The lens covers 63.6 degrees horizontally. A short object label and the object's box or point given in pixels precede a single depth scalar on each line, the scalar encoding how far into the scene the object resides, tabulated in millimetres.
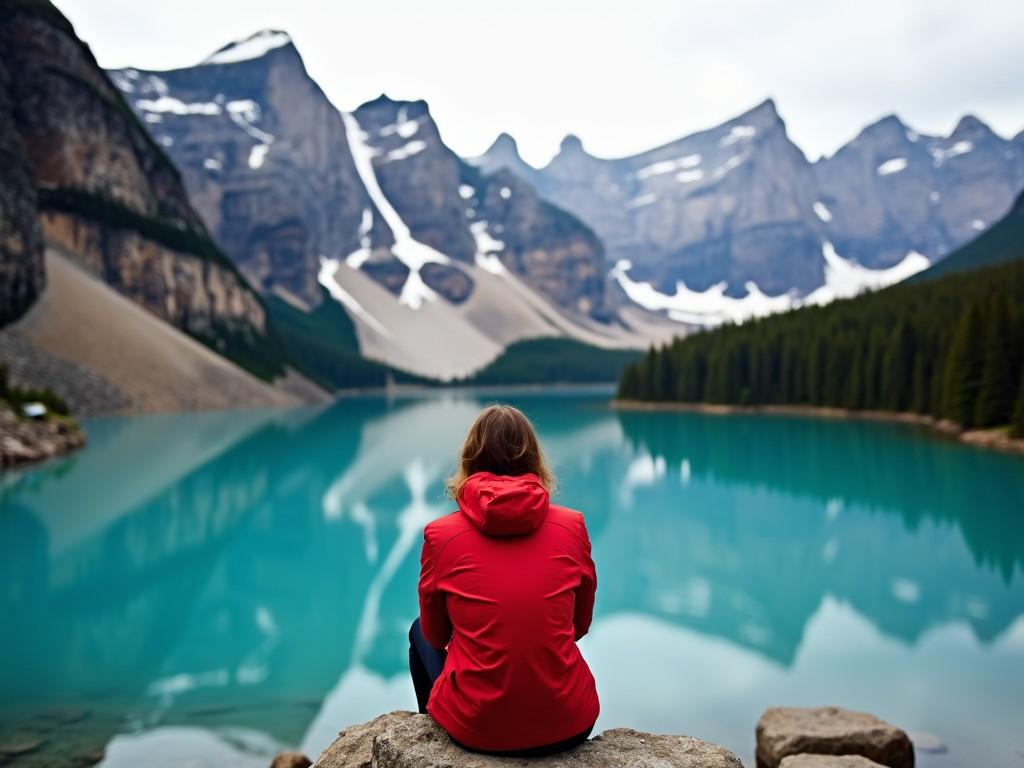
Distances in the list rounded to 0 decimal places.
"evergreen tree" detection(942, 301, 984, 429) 37938
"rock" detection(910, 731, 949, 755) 7004
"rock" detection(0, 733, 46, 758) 6699
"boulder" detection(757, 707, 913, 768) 6363
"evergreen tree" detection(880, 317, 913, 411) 49219
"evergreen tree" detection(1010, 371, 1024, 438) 32656
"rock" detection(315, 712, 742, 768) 3443
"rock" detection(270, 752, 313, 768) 6270
